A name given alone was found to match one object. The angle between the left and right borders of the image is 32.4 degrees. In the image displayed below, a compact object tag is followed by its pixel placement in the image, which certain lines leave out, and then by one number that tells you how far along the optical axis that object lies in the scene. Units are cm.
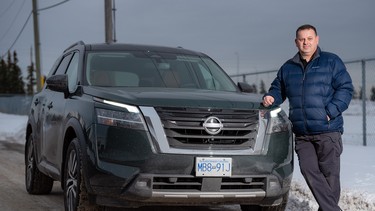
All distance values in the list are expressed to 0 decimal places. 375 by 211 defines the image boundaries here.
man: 563
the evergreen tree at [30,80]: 13138
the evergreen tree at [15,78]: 11969
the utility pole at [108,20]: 1994
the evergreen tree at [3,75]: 11706
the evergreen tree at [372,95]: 1348
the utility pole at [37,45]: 3287
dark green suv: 516
